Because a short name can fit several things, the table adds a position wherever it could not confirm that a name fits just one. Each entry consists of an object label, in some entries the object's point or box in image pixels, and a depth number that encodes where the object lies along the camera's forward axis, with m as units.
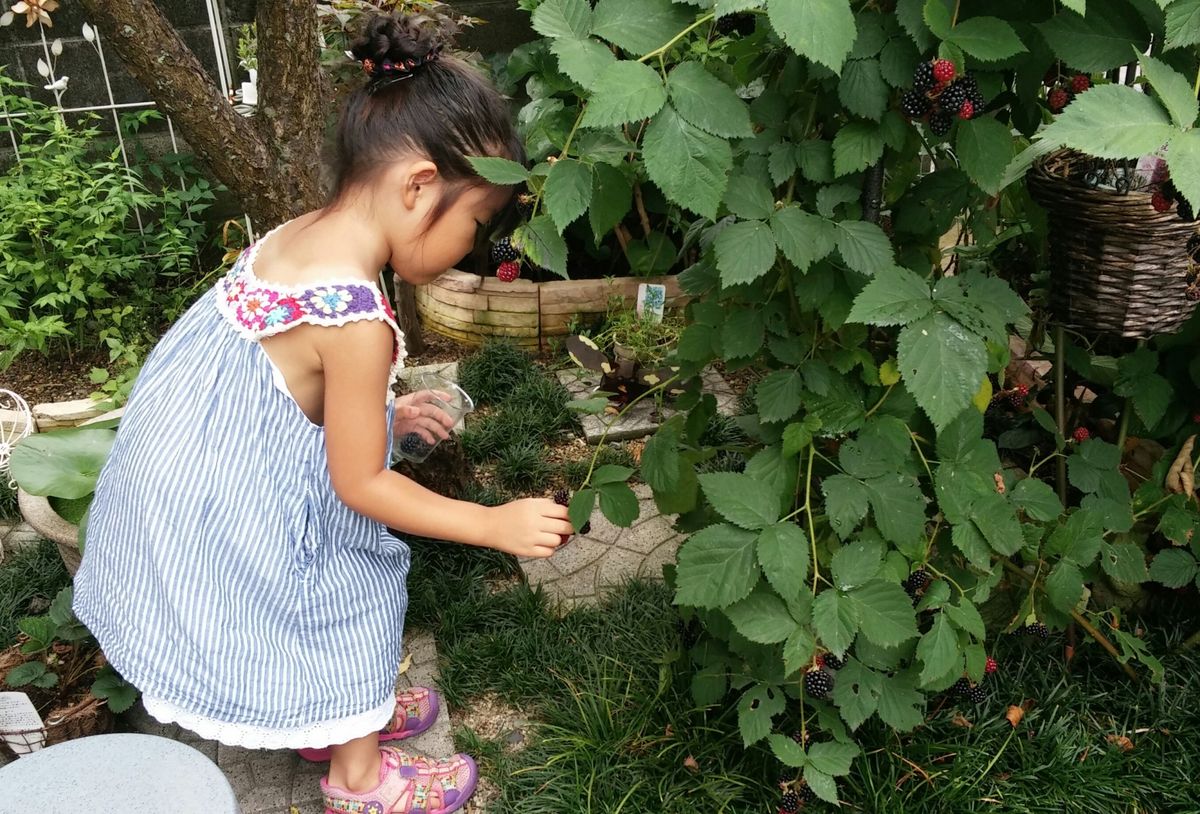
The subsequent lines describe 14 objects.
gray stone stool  1.24
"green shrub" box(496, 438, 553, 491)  3.01
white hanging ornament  3.14
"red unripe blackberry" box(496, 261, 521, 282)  1.50
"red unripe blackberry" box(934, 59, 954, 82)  1.19
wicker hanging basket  1.58
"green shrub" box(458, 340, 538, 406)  3.49
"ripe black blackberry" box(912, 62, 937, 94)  1.22
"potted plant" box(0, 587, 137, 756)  1.96
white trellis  3.77
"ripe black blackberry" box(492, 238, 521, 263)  1.53
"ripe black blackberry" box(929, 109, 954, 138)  1.29
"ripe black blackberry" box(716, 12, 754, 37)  1.34
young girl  1.54
